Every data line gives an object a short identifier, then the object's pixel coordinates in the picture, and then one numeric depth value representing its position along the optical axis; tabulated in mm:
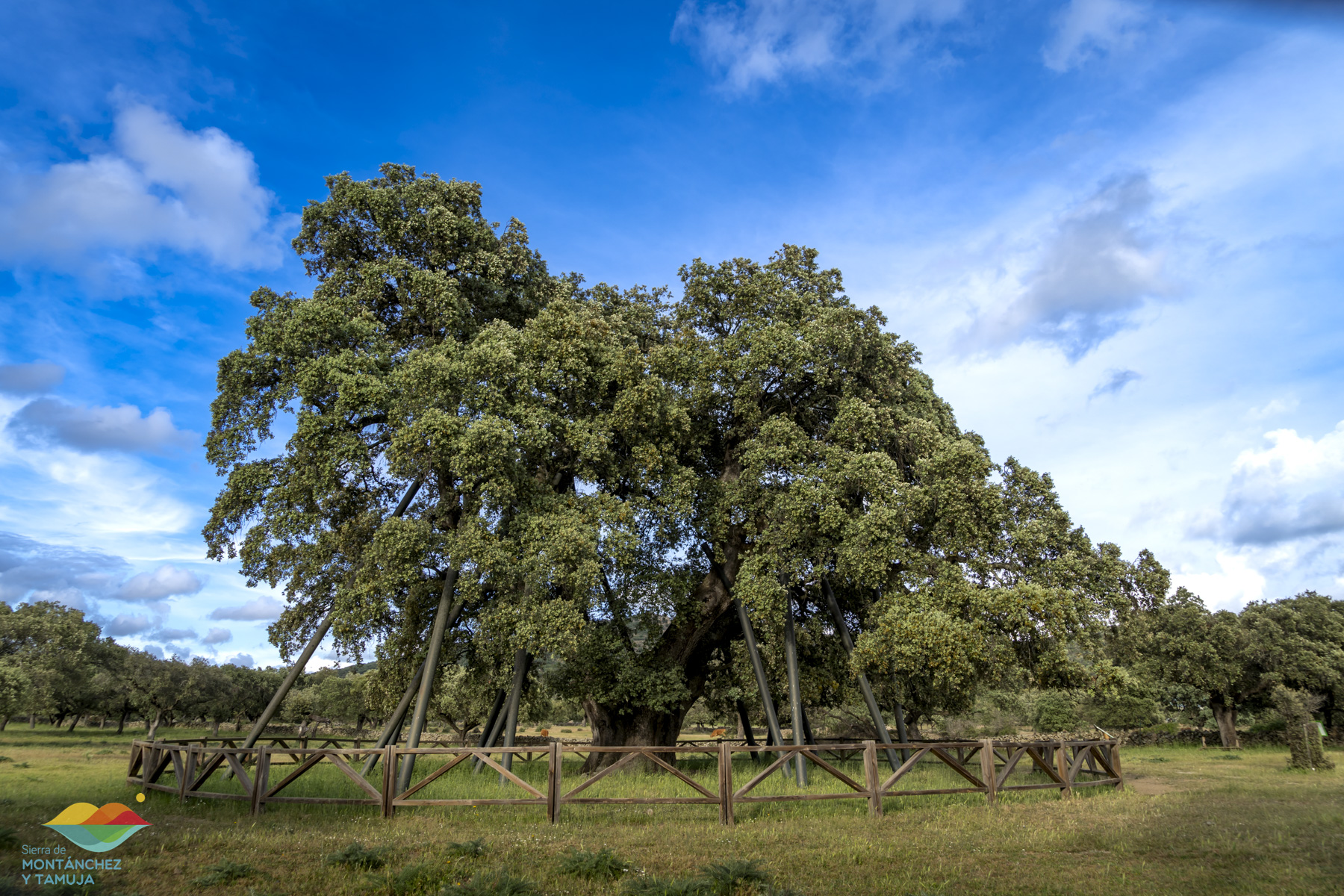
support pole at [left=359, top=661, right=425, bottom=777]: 20641
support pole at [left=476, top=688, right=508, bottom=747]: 24031
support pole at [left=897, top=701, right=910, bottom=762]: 22500
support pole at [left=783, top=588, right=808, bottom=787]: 20047
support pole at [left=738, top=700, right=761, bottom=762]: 29984
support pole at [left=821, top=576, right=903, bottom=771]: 20375
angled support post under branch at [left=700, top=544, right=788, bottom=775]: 21859
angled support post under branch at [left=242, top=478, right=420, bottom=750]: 19719
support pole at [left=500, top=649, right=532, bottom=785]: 20516
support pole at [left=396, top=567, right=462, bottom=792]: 19094
